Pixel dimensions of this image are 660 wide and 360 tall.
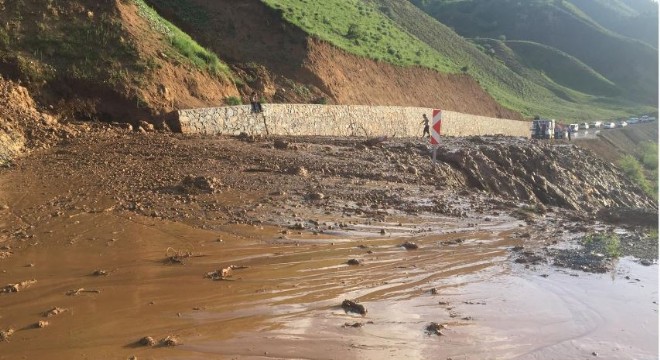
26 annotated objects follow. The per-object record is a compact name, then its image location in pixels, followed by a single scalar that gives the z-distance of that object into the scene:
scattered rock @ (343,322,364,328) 5.28
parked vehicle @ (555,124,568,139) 39.44
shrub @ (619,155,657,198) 33.88
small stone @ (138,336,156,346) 4.65
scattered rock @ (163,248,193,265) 6.77
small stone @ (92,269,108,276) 6.20
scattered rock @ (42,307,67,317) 5.13
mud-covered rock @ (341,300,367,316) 5.65
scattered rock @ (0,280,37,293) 5.65
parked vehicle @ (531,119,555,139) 38.25
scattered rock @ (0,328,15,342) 4.62
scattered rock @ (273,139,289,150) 14.75
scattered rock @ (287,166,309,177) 12.04
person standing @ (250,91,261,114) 17.80
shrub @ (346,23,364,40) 33.47
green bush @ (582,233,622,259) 8.81
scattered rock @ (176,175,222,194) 9.59
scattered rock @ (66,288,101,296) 5.64
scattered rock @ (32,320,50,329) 4.88
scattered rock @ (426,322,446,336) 5.29
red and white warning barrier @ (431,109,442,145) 15.41
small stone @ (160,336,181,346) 4.65
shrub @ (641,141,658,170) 45.56
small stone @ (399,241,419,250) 8.18
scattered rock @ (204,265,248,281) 6.34
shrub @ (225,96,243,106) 19.08
